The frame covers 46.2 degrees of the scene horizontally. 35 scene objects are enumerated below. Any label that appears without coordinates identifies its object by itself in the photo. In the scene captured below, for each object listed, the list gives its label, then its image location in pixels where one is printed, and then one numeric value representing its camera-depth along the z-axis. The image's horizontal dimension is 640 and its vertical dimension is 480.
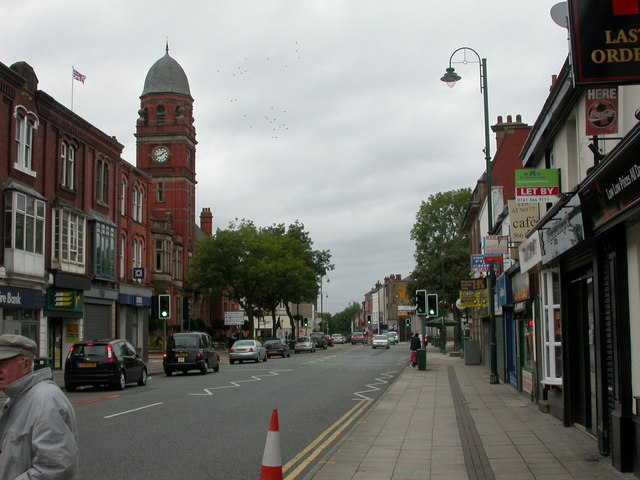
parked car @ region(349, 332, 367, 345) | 94.62
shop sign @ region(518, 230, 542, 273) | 13.89
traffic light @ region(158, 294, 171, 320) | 32.84
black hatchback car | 22.92
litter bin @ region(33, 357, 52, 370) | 22.57
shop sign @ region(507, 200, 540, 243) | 16.41
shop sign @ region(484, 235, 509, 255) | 20.42
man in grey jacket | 3.82
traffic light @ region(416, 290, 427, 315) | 29.69
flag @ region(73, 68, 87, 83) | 36.26
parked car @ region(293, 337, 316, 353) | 64.69
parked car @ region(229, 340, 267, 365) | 42.53
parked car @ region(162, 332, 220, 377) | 30.64
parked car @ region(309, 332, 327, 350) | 78.18
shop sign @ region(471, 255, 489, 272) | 25.28
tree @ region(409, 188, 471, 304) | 75.62
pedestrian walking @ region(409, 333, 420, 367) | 35.28
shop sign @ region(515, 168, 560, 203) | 14.14
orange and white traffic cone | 7.01
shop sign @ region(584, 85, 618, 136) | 9.80
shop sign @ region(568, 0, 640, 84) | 7.54
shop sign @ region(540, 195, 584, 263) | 10.66
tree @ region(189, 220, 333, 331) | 65.12
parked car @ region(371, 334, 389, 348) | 72.25
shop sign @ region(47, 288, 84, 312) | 33.16
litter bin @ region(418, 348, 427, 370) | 32.75
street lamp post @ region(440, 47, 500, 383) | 21.33
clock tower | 75.56
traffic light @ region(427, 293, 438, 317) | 29.66
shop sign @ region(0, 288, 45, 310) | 28.69
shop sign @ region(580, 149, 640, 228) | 8.00
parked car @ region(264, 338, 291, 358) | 52.12
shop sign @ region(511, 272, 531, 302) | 17.97
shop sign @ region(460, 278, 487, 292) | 30.52
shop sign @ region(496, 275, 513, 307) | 22.12
